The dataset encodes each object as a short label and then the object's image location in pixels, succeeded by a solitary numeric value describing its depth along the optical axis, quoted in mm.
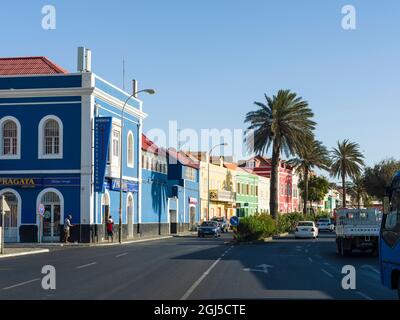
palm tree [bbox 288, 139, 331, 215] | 76312
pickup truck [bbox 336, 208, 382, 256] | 28625
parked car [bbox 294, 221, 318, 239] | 52500
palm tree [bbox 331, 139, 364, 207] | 79625
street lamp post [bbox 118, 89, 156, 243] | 43875
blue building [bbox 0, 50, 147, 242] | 43406
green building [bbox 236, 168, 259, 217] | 94875
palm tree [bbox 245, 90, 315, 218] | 54625
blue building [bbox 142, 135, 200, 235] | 58188
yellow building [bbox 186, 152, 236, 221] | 81188
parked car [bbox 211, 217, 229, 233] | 71925
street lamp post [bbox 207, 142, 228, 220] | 72562
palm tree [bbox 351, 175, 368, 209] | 81800
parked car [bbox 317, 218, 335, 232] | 75500
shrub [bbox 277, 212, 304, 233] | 59094
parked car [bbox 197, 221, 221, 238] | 56750
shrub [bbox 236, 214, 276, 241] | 43875
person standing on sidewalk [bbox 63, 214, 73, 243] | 42094
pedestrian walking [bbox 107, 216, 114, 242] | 43844
